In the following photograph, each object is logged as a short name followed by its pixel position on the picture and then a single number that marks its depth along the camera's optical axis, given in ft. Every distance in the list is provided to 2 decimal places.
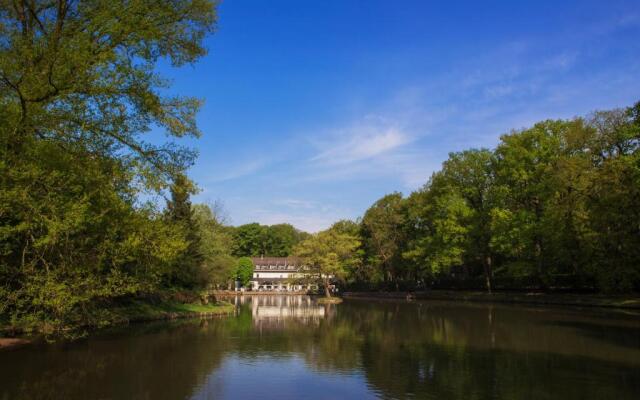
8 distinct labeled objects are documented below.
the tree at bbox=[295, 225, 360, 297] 213.66
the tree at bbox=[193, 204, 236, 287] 149.69
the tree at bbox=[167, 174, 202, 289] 137.80
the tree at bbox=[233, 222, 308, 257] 449.48
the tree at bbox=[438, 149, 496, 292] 197.26
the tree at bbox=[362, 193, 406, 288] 255.09
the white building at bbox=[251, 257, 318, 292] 389.70
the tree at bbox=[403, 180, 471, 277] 199.31
